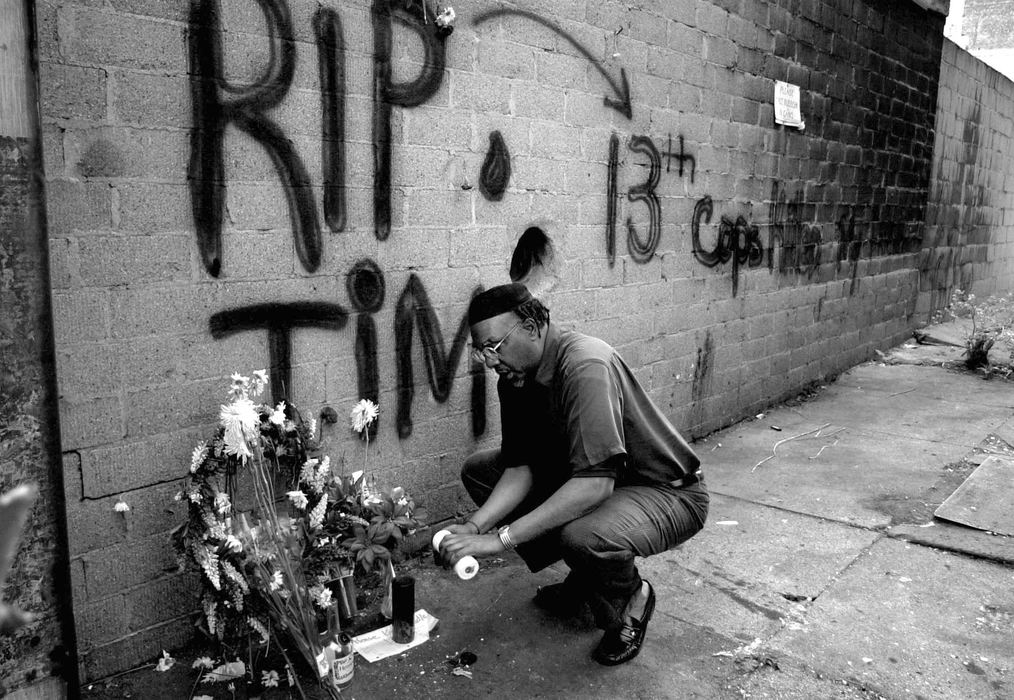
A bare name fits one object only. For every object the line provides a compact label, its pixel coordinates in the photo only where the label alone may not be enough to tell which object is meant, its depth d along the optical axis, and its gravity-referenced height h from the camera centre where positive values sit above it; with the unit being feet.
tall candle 9.79 -4.79
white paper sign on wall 20.01 +2.53
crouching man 9.06 -3.12
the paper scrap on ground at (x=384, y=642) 9.64 -5.20
